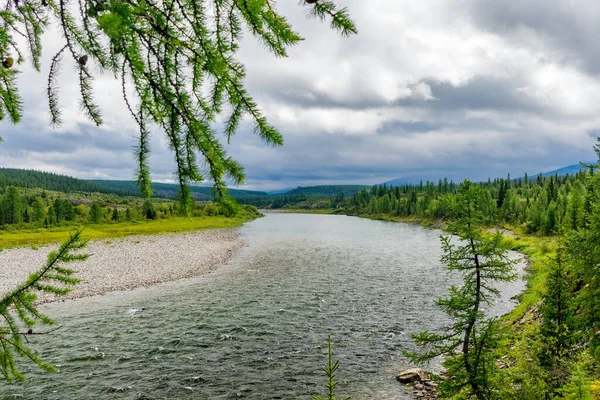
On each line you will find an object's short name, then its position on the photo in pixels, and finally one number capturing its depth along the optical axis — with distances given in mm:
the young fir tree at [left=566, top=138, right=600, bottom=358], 11781
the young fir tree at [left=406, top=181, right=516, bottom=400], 10141
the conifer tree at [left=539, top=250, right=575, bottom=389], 11078
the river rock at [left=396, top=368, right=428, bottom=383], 15023
